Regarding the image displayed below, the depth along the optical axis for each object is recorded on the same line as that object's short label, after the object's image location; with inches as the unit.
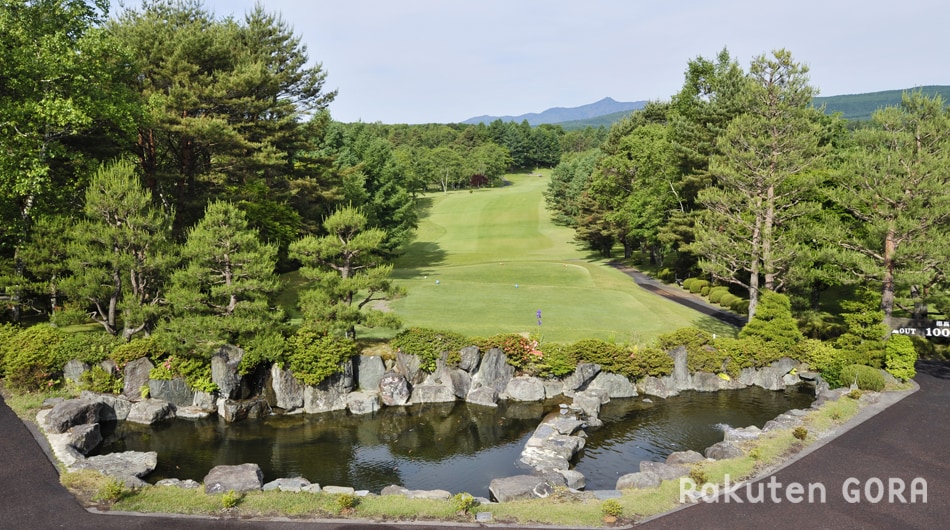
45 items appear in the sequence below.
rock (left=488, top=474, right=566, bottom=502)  628.4
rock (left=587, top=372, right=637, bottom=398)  1082.1
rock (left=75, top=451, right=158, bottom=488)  685.3
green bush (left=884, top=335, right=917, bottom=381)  995.3
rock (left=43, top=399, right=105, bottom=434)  790.5
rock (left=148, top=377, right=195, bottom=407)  964.0
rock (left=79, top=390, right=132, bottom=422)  911.7
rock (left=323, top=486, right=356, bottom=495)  633.0
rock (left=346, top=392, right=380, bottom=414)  998.4
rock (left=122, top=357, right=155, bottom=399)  963.3
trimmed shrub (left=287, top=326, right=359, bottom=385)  981.2
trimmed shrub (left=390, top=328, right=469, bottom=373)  1060.5
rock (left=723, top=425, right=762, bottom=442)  802.8
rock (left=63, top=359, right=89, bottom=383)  953.5
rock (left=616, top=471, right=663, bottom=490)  645.9
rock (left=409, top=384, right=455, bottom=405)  1045.2
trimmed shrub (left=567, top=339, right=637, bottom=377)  1076.5
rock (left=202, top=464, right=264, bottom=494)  631.8
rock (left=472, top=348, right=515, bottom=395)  1072.2
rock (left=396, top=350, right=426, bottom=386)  1064.2
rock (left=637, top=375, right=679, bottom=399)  1085.8
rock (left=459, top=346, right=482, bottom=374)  1063.0
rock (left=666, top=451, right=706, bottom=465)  724.0
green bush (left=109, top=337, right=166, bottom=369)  966.4
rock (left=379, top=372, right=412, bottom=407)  1030.4
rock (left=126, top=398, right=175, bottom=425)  919.0
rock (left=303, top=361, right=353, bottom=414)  996.6
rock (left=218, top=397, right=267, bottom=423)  943.0
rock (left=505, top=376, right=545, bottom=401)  1059.3
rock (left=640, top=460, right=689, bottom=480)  666.2
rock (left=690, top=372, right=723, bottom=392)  1108.5
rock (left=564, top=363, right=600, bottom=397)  1076.5
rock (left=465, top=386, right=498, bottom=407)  1040.8
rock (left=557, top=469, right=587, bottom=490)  702.1
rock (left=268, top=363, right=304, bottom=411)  989.8
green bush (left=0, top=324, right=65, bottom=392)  916.0
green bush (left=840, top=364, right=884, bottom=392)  958.4
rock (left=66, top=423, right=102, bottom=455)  763.4
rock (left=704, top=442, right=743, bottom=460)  725.9
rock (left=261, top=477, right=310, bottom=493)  637.3
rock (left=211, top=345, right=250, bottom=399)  966.4
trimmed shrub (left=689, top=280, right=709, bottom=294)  1871.3
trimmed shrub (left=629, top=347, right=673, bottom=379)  1091.3
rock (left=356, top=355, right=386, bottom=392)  1049.5
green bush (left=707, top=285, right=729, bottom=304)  1695.4
